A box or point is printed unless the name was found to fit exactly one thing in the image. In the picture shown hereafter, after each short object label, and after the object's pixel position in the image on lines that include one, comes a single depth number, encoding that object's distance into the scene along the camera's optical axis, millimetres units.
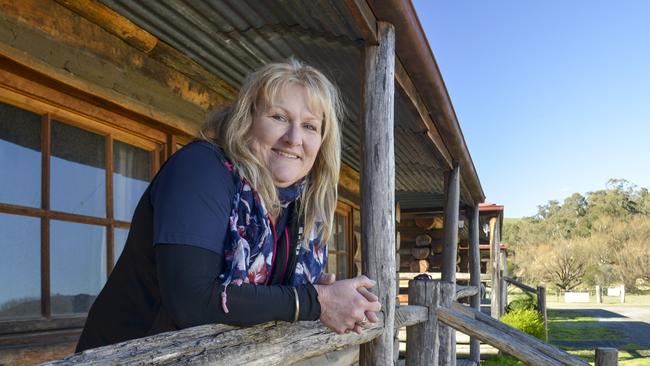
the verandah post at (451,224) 7488
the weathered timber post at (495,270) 13383
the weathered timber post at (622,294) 34278
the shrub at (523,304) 17016
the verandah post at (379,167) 3517
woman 1469
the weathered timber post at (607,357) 4164
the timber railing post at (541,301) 14477
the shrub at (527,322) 12594
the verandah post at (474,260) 10428
